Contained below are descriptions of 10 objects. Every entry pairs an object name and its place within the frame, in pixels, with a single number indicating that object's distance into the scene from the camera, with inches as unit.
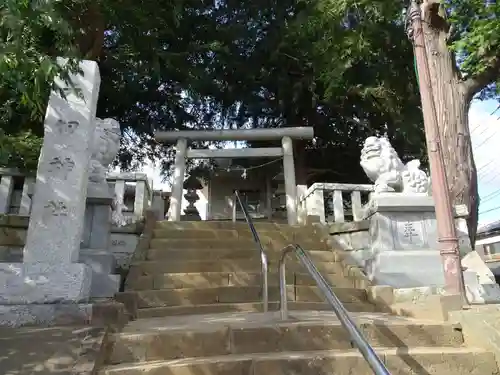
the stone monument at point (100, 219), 158.1
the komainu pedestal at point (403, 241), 173.8
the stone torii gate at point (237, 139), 345.1
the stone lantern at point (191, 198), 488.3
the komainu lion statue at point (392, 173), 190.9
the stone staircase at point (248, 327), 102.1
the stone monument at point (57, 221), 119.6
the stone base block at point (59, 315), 116.7
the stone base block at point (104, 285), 155.7
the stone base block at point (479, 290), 160.4
